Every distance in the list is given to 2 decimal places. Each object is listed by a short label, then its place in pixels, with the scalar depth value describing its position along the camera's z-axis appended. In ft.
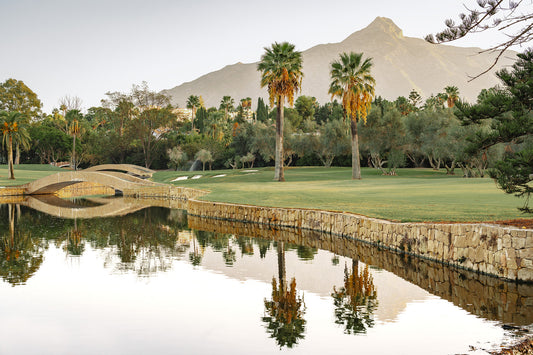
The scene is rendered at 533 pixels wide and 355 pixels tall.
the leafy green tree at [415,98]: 367.66
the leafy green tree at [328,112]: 294.19
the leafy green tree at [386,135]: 191.62
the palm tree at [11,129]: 202.69
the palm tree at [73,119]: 295.15
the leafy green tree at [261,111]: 387.75
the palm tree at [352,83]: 159.22
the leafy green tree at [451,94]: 287.48
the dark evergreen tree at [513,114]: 46.85
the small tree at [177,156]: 273.75
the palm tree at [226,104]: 488.97
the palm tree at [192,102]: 484.33
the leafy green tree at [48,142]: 310.45
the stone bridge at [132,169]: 224.53
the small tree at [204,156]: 253.44
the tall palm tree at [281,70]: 158.51
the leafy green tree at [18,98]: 357.20
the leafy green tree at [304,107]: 370.12
